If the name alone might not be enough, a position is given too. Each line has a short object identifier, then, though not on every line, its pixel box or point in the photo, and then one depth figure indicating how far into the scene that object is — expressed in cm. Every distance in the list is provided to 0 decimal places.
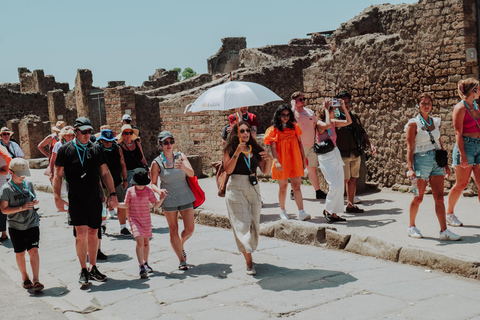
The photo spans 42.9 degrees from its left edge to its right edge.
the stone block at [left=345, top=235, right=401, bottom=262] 654
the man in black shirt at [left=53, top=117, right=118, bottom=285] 653
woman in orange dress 862
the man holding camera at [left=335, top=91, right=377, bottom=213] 923
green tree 9650
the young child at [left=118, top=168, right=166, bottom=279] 671
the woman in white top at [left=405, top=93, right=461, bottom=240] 678
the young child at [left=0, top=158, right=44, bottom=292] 664
